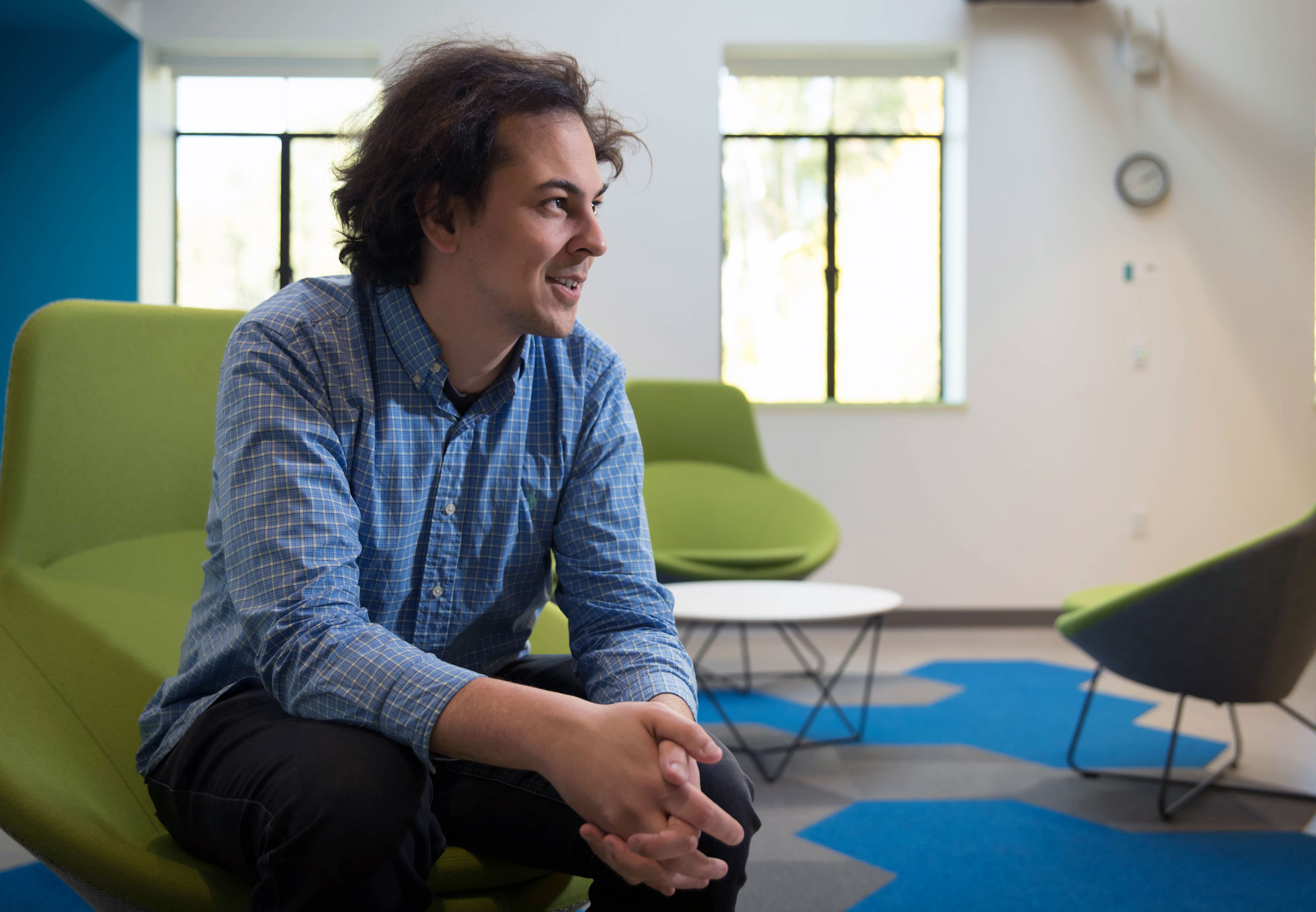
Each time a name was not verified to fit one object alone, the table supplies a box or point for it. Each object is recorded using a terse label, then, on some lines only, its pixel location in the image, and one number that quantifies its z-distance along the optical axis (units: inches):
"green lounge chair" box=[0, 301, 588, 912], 37.2
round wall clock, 184.7
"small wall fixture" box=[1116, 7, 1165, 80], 182.1
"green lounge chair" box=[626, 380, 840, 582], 140.5
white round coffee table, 93.5
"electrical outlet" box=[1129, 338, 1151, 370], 185.9
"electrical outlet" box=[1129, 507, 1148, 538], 185.5
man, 33.7
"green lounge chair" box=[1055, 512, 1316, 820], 79.9
